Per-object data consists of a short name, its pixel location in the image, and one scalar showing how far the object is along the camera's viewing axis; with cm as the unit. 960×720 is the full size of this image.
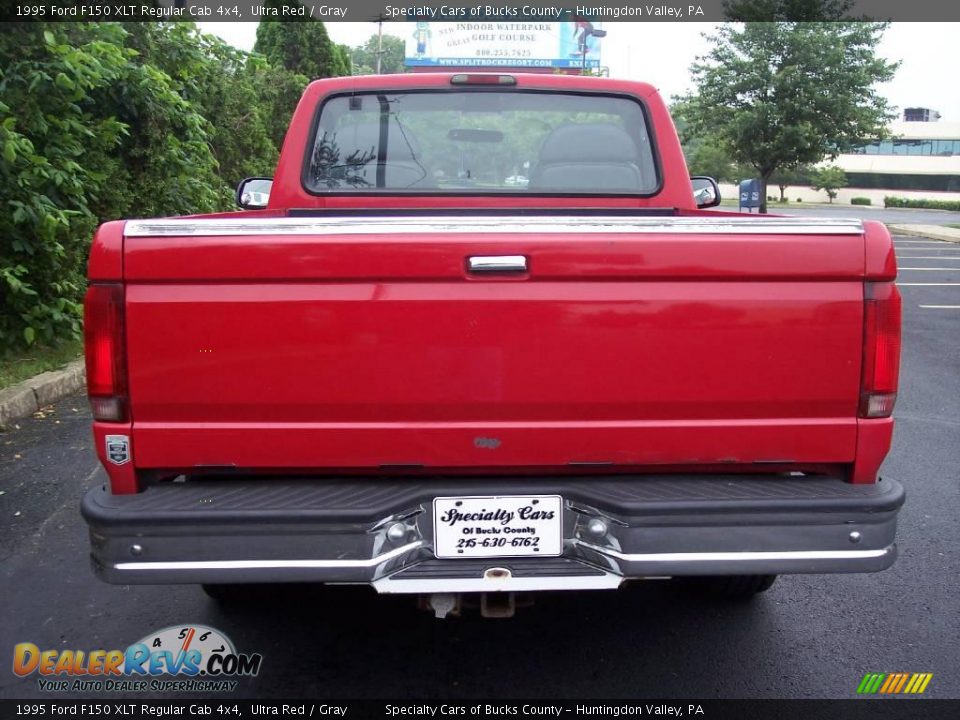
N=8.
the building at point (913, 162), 6669
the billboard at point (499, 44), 3984
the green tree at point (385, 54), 7362
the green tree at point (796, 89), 2419
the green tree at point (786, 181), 5491
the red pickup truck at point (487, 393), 230
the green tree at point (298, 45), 1894
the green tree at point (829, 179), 5488
